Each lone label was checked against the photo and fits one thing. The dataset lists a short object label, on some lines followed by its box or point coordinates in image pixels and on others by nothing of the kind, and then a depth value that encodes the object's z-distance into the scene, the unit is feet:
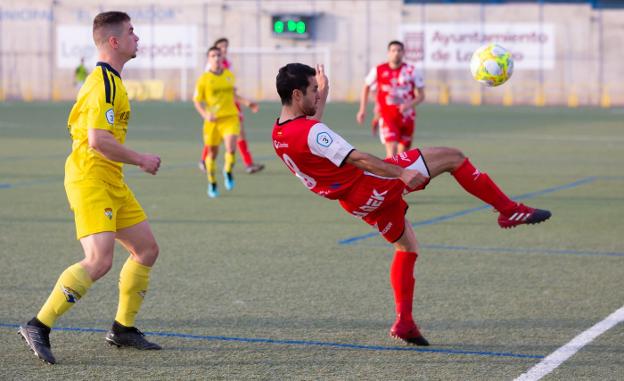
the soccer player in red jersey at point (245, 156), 108.90
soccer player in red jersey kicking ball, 36.69
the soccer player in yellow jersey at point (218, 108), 94.04
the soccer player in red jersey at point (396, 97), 95.88
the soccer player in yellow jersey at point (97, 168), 36.33
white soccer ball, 50.77
